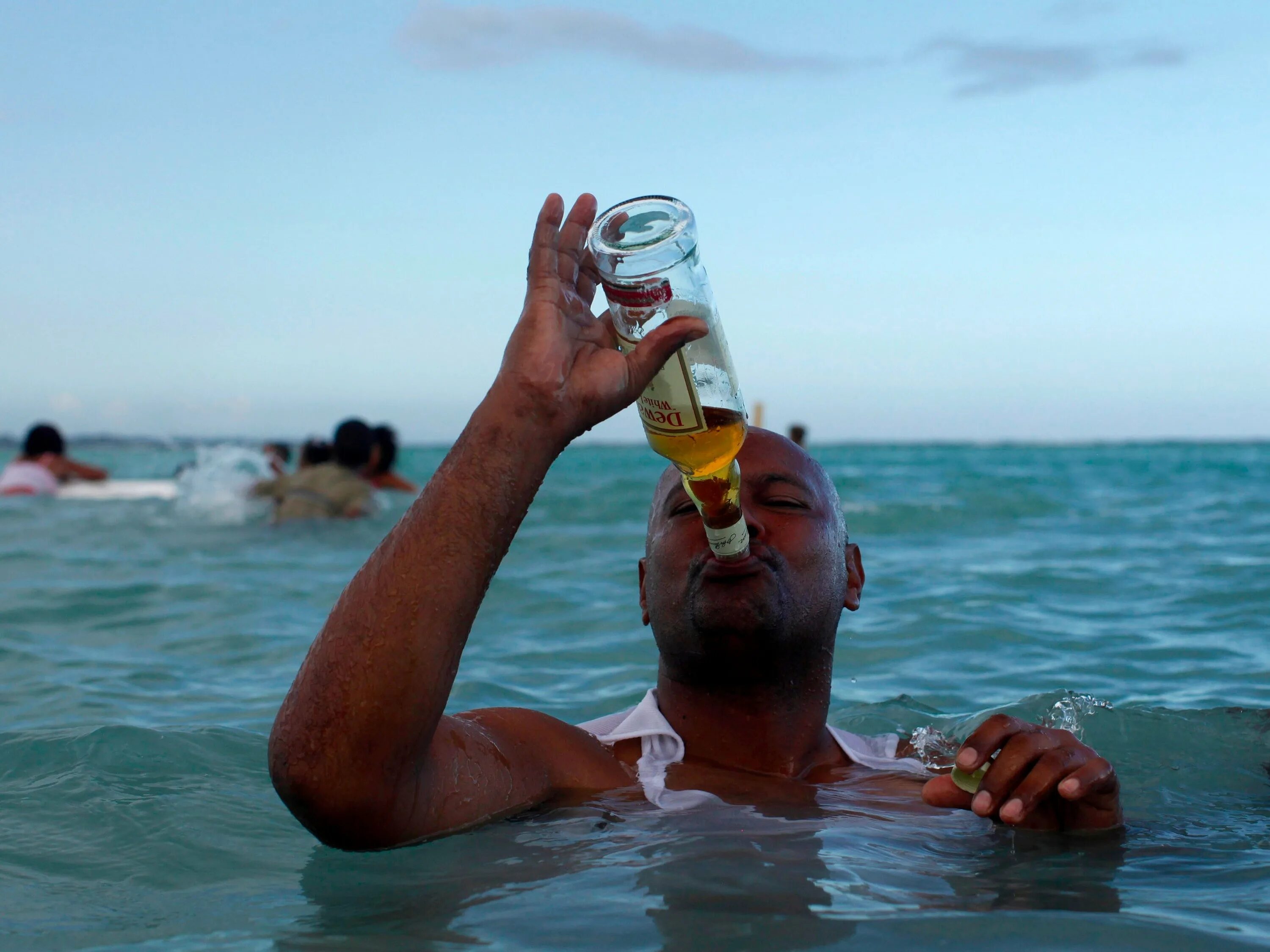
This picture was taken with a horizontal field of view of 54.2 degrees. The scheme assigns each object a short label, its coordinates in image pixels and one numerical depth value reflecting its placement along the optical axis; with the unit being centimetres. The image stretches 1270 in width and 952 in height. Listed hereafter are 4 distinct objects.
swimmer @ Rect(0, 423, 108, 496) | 1581
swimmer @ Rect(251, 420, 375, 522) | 1186
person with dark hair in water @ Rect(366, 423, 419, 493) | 1356
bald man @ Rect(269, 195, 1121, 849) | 203
